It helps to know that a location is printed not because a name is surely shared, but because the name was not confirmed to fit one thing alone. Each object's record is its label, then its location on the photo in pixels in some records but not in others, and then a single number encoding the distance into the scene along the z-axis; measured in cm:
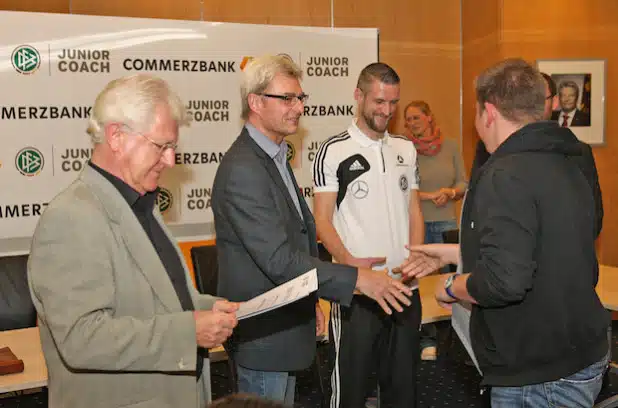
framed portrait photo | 645
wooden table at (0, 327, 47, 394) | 267
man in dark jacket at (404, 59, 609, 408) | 206
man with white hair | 168
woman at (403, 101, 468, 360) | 557
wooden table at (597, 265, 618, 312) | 356
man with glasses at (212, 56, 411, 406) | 251
